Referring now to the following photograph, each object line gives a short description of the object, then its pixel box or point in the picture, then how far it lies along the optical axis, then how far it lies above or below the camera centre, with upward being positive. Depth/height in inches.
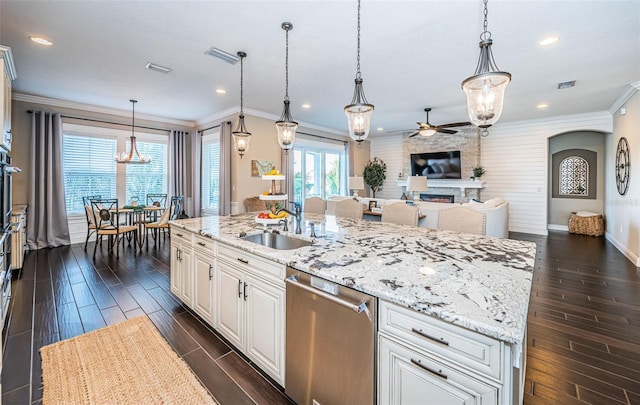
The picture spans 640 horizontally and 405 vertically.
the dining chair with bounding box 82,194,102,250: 195.0 -14.0
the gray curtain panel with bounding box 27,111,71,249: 201.5 +8.9
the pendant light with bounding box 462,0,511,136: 66.7 +27.5
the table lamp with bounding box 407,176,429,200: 234.1 +12.4
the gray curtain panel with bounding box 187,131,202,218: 273.1 +27.3
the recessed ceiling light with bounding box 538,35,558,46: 118.6 +68.1
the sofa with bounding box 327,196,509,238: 184.4 -10.0
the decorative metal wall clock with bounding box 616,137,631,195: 197.8 +24.7
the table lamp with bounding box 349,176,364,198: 283.1 +15.7
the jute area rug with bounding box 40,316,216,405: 67.7 -47.0
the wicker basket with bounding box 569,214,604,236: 259.1 -24.0
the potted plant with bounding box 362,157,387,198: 366.0 +31.4
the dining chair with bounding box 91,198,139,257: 190.4 -20.2
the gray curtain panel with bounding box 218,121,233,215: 241.3 +30.4
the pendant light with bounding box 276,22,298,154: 123.9 +31.0
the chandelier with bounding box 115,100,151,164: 213.4 +32.6
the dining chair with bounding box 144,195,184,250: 215.3 -14.9
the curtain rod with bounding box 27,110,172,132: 204.5 +63.3
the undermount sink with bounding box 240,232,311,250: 97.9 -15.0
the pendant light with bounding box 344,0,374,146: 89.8 +27.3
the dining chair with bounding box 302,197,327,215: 173.2 -4.6
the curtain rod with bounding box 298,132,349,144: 298.0 +69.3
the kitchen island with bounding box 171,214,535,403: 37.1 -15.0
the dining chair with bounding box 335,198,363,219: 152.4 -5.7
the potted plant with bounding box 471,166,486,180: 298.7 +28.9
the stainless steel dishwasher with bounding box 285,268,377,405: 50.1 -28.3
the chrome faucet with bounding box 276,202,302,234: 111.7 -6.0
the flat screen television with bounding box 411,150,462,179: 314.3 +39.5
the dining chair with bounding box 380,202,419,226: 125.5 -7.0
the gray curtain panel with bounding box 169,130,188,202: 273.3 +34.2
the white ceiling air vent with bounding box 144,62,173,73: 148.4 +70.2
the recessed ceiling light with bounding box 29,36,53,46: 121.8 +68.8
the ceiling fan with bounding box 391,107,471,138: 219.3 +54.9
